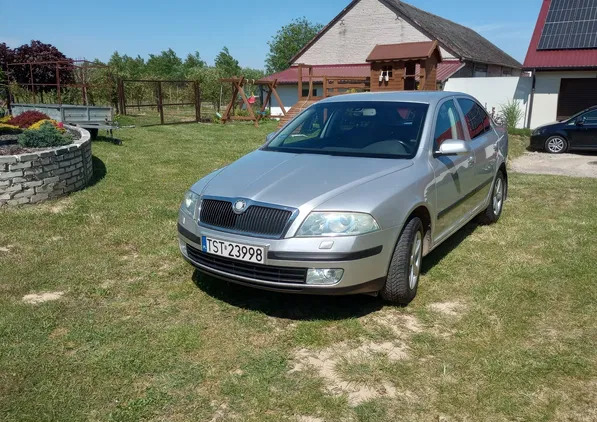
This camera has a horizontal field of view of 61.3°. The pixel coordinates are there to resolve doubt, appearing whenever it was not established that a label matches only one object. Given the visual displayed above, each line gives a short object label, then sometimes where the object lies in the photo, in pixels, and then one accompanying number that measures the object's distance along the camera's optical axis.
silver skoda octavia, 3.45
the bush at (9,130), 9.29
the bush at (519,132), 18.42
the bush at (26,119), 10.04
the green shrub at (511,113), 20.22
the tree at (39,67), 22.16
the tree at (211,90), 34.59
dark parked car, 13.95
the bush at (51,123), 8.76
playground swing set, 21.00
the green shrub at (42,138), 7.58
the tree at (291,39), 71.81
